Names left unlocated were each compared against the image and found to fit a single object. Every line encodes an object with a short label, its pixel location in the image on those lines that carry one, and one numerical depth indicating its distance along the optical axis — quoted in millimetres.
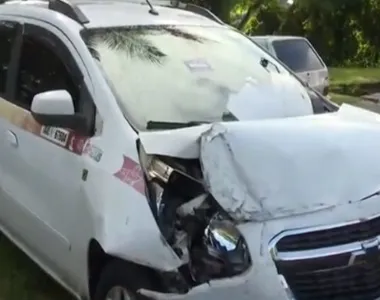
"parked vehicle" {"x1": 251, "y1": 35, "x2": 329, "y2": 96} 13992
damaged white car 3355
